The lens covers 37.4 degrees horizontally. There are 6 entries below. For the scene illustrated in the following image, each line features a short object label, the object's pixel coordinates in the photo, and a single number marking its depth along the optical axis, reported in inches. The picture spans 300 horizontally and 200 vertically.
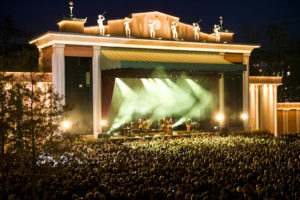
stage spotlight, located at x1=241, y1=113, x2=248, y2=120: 1550.2
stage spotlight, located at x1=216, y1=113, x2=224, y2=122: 1521.9
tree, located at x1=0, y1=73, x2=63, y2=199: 599.9
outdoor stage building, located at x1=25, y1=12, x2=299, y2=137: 1268.5
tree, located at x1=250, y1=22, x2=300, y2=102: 2218.3
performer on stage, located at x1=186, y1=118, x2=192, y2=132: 1473.9
